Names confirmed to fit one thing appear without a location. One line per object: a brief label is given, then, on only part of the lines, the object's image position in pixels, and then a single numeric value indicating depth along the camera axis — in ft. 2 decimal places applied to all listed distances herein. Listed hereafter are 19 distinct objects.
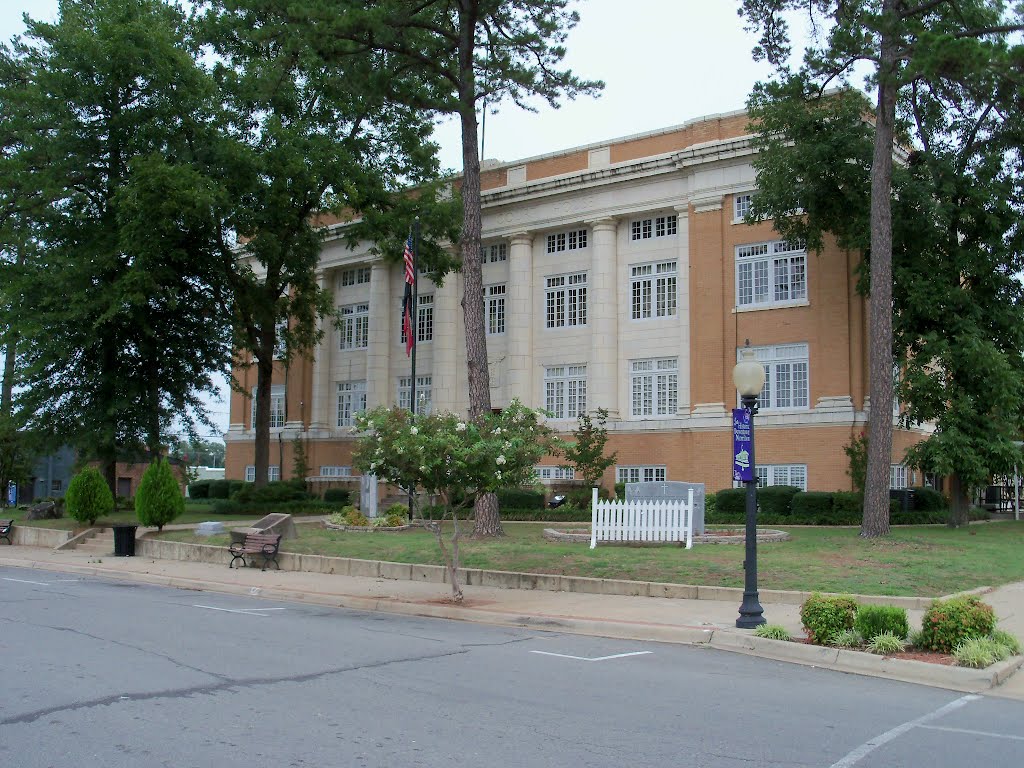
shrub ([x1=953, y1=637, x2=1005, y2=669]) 32.68
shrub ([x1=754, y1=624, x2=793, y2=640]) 38.50
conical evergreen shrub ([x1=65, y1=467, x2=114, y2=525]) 94.17
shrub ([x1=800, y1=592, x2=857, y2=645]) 36.73
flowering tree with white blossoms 46.24
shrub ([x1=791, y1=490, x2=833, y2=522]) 96.22
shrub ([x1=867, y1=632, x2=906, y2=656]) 35.22
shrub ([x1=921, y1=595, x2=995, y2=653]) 34.30
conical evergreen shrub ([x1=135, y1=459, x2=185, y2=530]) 89.76
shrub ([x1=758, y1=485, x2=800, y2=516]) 99.04
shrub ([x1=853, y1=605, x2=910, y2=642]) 36.09
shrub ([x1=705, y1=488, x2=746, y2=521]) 100.22
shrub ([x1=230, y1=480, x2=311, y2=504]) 124.67
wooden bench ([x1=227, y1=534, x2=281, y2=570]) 70.44
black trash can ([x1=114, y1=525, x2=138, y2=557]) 82.99
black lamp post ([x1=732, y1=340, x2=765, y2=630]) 41.01
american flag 97.25
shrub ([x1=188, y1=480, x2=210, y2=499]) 162.67
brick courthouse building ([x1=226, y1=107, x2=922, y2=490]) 105.40
